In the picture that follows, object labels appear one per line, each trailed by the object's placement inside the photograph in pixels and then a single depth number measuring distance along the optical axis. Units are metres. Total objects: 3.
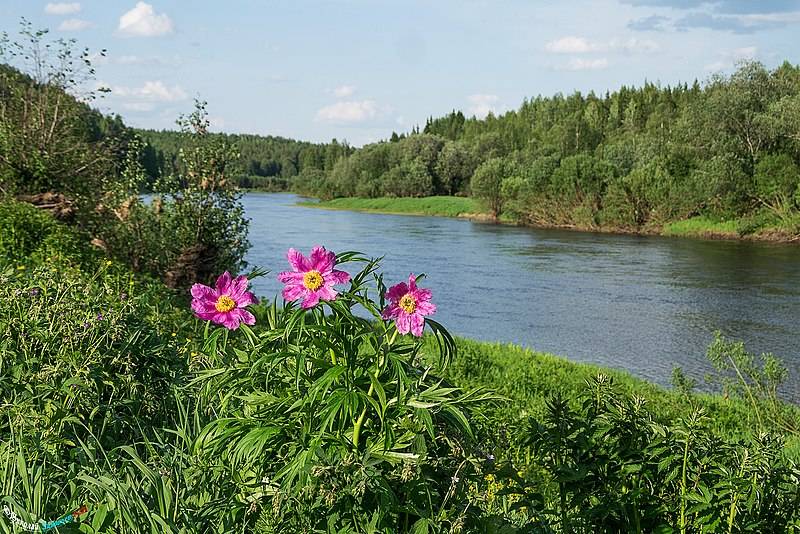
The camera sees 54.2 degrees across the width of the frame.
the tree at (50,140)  9.34
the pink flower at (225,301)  2.44
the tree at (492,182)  48.78
